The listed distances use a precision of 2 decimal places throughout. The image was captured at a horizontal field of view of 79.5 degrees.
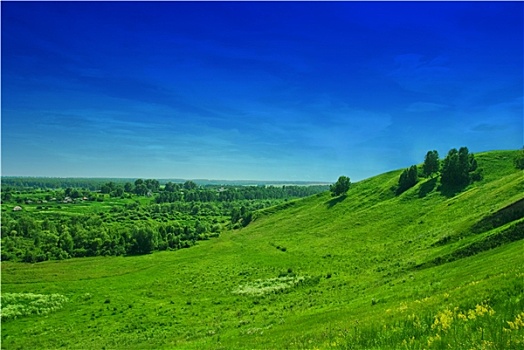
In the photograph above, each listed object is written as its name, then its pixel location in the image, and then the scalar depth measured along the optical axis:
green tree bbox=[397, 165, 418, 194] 121.81
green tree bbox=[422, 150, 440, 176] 117.94
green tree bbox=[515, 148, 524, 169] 93.25
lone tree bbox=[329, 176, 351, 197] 147.38
